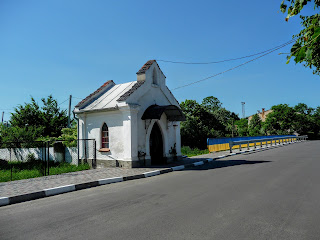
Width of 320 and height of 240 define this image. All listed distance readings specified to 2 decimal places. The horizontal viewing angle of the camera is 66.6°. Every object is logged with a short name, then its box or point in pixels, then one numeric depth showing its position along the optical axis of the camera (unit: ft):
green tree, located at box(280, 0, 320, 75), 5.96
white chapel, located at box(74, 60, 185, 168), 41.86
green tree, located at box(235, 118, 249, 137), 223.51
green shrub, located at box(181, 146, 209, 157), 74.91
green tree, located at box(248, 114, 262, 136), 207.29
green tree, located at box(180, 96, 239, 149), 106.73
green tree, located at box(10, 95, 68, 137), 86.63
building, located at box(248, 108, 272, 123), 258.24
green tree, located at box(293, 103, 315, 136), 191.83
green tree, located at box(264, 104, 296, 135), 192.95
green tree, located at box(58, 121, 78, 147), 56.59
